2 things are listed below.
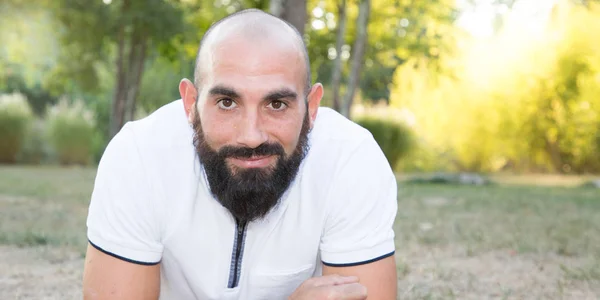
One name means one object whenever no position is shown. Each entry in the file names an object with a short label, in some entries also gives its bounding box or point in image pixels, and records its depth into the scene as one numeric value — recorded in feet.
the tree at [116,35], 34.96
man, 7.00
